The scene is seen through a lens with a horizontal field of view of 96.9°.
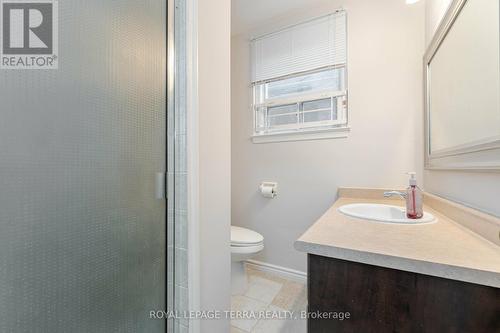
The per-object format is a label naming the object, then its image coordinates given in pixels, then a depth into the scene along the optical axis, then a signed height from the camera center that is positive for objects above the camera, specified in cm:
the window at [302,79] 178 +77
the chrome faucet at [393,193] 112 -14
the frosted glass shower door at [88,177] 50 -3
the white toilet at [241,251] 157 -60
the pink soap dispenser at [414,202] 101 -16
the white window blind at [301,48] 176 +103
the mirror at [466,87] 75 +34
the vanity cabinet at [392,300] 52 -35
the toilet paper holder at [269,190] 199 -21
